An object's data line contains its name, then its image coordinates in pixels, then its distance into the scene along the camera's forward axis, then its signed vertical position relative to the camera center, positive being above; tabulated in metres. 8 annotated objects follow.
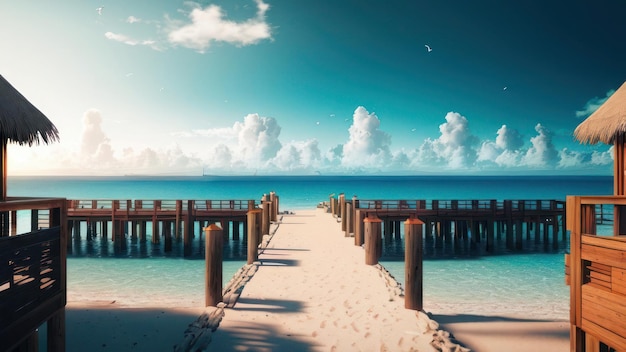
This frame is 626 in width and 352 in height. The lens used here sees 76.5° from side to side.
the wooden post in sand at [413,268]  9.05 -2.06
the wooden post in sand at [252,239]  14.02 -2.14
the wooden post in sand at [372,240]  13.28 -2.08
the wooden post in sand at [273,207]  26.77 -1.98
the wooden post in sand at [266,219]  19.99 -2.08
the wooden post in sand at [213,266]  9.34 -2.08
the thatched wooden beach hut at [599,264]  5.64 -1.34
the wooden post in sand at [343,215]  21.83 -2.08
